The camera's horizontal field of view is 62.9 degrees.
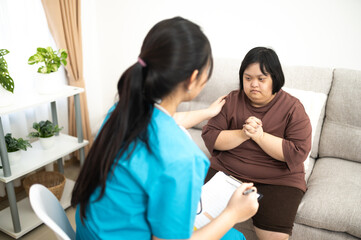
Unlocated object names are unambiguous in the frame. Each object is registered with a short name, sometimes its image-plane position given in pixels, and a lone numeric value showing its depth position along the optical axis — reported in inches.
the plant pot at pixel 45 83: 70.7
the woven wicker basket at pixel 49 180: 75.9
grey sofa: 56.3
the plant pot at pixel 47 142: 74.8
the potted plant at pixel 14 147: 67.3
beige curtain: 83.7
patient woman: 54.1
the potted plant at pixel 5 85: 60.4
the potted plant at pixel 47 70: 70.4
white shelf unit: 63.6
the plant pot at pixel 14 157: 67.2
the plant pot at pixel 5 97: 61.4
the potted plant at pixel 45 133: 74.8
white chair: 28.4
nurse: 27.5
